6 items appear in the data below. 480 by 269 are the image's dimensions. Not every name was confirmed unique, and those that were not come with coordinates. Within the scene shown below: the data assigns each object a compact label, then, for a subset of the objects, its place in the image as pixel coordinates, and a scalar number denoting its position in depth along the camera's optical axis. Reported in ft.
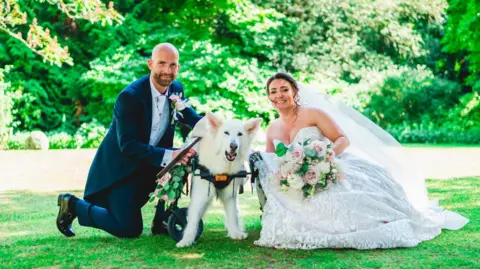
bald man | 16.26
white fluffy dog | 15.14
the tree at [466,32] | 63.72
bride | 15.10
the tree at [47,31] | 34.04
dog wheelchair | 15.43
